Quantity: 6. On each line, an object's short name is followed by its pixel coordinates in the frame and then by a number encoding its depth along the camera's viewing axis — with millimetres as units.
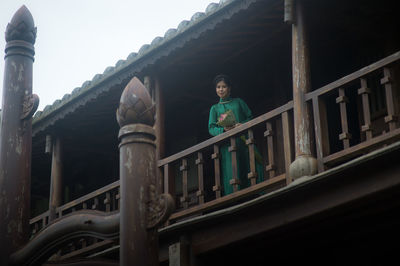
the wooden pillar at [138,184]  6410
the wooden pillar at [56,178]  17410
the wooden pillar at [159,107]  14811
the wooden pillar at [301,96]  11331
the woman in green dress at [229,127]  13521
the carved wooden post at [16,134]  7924
